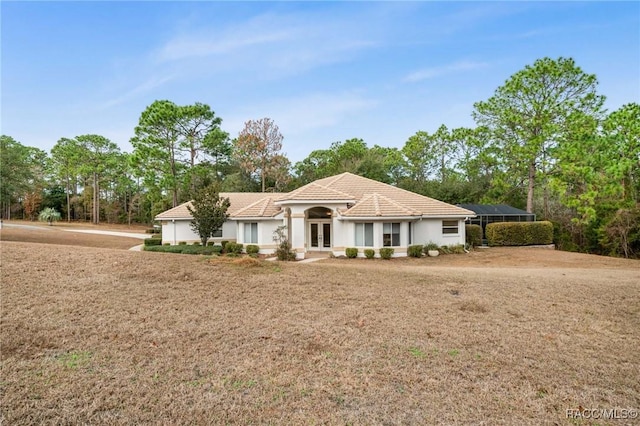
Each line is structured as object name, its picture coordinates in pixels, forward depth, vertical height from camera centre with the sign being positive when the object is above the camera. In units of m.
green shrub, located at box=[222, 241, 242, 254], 22.33 -1.83
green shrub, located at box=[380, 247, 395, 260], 19.41 -2.06
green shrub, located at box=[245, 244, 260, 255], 21.97 -1.90
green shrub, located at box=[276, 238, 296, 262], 19.59 -1.95
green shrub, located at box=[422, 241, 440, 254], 20.88 -1.90
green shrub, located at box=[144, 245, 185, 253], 22.25 -1.81
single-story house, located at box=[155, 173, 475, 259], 20.11 +0.02
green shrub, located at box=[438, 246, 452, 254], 21.35 -2.12
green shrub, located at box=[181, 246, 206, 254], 21.84 -1.87
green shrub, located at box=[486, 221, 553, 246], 24.97 -1.34
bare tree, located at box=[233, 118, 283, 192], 42.72 +9.87
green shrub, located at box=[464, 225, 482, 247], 24.56 -1.38
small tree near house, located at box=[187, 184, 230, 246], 22.66 +0.68
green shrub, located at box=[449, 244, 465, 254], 21.69 -2.14
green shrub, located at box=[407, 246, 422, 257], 20.02 -2.04
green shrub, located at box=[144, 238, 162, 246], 26.05 -1.54
